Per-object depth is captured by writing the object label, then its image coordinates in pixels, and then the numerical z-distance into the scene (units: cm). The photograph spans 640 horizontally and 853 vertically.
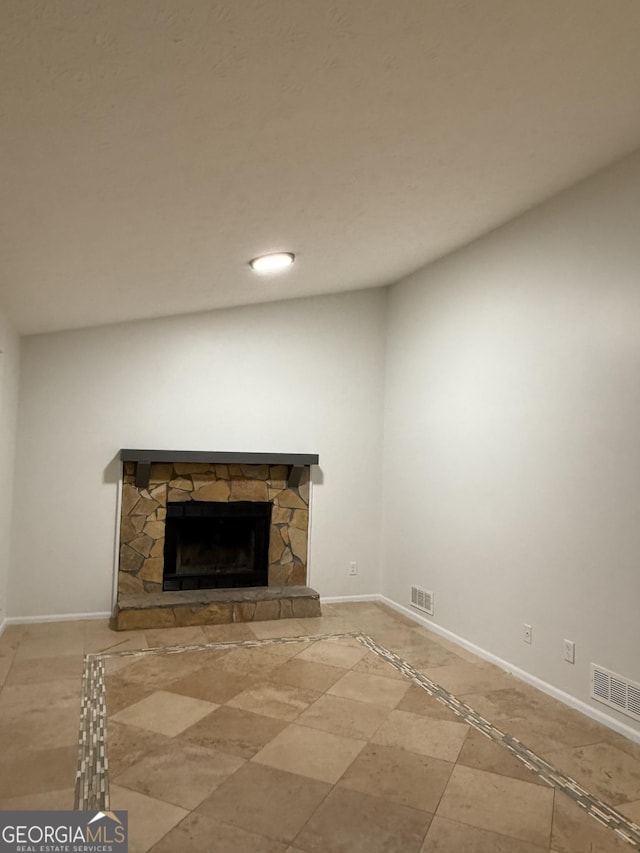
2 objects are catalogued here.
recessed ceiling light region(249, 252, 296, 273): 342
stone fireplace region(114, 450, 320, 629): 434
